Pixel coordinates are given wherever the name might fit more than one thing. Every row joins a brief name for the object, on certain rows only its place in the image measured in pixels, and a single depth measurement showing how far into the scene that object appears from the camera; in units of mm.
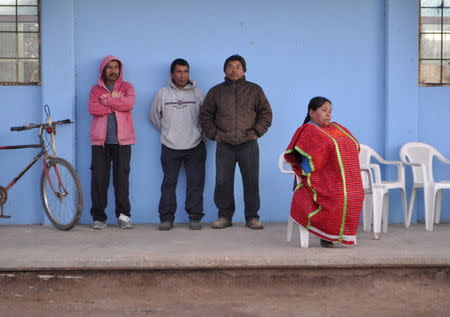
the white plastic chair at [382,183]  7637
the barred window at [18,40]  8203
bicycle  7598
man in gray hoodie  7977
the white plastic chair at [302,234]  6633
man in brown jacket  7789
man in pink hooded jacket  7832
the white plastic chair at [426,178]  7742
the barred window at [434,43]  8453
